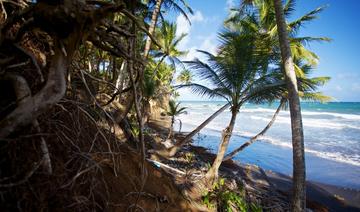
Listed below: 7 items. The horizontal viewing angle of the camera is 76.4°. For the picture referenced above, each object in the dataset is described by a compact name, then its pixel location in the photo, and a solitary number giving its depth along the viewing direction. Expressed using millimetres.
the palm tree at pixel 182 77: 35769
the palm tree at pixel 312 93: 11142
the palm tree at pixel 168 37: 18531
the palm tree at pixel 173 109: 11383
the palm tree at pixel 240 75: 6203
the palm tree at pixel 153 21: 7106
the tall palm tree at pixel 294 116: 4543
